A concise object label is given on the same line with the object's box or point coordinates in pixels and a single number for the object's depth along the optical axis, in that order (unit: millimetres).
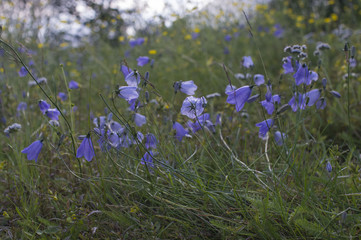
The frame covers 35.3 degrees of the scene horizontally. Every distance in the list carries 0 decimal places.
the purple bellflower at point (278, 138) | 619
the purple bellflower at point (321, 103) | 566
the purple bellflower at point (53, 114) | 609
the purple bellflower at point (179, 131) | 595
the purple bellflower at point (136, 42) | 1211
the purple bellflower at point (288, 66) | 592
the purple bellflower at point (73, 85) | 843
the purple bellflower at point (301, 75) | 549
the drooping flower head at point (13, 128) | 605
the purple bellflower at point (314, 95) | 568
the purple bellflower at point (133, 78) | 534
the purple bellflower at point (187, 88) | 556
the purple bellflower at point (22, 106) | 740
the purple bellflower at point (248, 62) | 691
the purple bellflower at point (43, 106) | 611
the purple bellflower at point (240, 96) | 530
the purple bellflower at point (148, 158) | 553
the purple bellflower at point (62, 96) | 796
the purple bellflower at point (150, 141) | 554
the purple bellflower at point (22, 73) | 713
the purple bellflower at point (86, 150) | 540
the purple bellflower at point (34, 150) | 568
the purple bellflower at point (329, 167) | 546
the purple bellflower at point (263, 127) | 572
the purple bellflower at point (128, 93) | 518
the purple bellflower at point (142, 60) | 766
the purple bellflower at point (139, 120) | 601
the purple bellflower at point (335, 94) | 576
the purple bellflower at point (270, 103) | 575
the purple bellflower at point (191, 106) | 523
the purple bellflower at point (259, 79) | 648
